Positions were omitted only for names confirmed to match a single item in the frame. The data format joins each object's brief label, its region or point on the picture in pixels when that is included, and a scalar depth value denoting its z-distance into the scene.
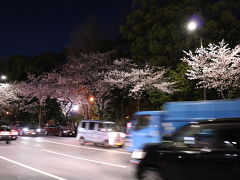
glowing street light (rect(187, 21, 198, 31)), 19.61
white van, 19.53
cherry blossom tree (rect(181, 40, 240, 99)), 22.39
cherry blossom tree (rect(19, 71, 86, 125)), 37.81
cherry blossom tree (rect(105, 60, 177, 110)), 30.22
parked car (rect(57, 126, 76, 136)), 35.75
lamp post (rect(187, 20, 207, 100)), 19.61
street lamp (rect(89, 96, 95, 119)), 37.11
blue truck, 10.82
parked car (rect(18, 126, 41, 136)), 35.72
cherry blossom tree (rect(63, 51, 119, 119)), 34.81
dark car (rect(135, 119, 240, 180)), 5.68
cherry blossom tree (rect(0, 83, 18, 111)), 49.15
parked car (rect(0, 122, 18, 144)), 22.73
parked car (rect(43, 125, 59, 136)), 37.41
